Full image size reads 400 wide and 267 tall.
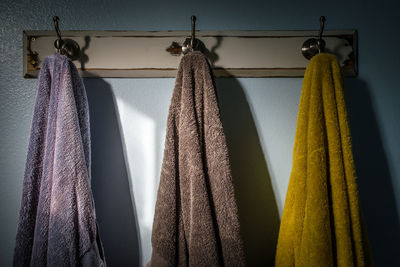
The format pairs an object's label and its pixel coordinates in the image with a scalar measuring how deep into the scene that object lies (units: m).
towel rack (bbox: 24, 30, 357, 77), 0.63
